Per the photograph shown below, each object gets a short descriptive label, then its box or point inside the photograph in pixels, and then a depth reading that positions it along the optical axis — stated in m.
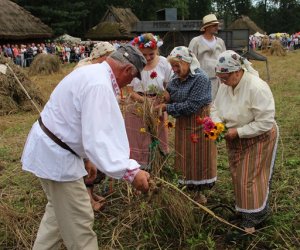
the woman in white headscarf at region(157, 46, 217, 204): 2.73
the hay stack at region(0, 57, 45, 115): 6.58
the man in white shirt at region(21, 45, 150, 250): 1.58
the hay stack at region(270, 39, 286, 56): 18.44
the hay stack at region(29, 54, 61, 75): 11.81
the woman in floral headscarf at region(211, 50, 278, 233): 2.23
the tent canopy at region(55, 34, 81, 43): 23.33
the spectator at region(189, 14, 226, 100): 4.14
